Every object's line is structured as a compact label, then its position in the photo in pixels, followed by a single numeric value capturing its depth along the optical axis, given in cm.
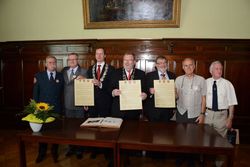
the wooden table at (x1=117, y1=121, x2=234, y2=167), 187
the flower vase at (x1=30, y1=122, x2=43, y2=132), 223
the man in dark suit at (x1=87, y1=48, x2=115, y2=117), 307
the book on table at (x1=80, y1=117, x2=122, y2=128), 233
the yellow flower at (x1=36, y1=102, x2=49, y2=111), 229
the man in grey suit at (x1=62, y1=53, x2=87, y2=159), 320
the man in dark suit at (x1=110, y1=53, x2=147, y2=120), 281
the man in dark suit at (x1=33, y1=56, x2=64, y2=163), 307
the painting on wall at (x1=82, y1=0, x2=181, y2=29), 402
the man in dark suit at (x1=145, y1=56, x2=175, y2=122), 283
